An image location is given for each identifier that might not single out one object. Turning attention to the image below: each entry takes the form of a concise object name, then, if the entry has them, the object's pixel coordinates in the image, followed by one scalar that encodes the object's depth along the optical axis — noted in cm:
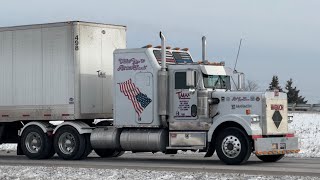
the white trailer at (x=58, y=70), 2277
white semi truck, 2039
